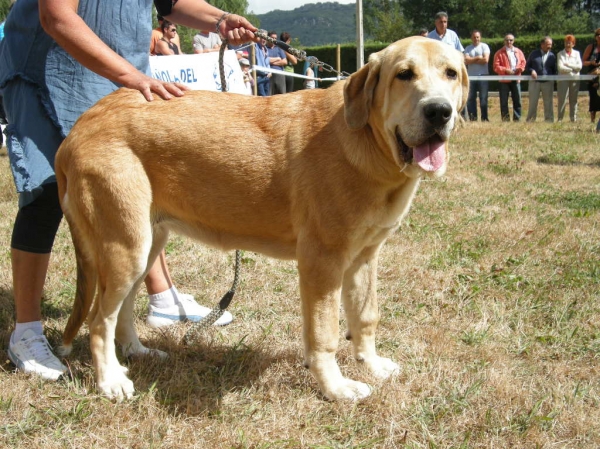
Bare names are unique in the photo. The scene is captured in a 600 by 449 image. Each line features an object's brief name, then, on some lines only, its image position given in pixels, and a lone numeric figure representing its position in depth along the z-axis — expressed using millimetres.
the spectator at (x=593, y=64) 14339
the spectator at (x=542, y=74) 16203
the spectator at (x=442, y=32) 13680
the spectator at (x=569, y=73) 15898
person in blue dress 3217
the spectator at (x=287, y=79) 16802
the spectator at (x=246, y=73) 11512
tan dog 2906
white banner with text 8656
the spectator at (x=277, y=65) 15336
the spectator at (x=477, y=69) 15627
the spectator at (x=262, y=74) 13758
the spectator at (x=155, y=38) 9812
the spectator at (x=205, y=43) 11500
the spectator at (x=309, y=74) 17980
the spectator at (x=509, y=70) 16219
